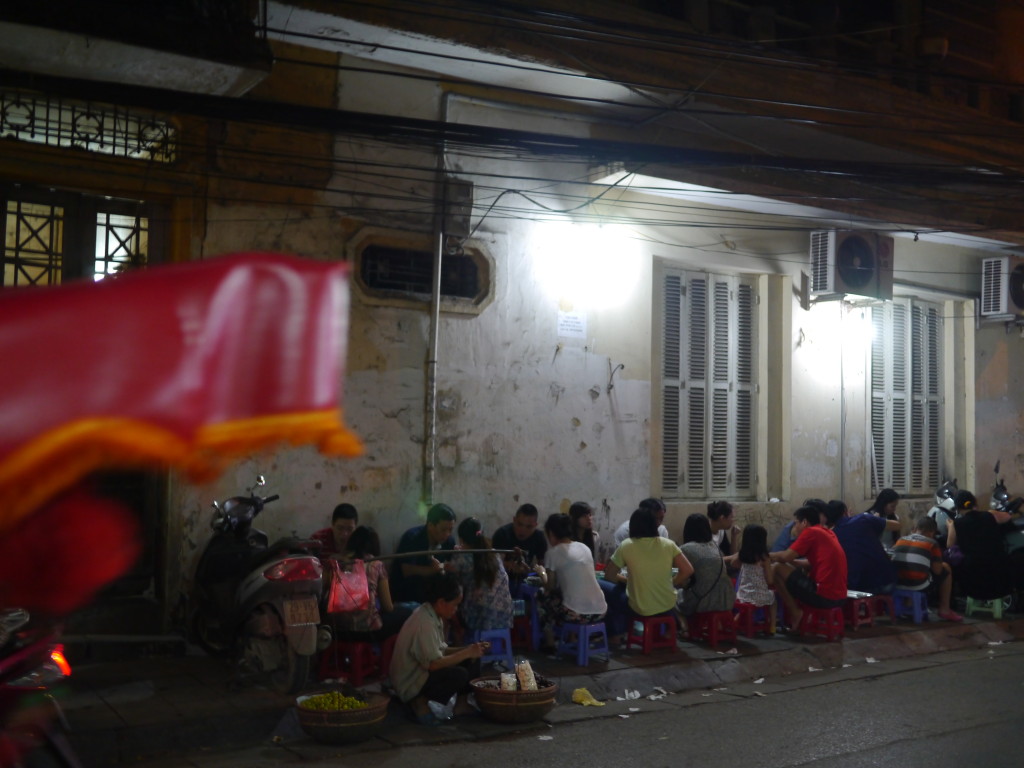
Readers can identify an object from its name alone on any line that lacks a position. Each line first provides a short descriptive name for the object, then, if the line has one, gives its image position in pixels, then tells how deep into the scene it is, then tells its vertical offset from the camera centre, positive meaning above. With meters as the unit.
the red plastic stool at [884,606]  11.06 -1.70
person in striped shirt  11.06 -1.23
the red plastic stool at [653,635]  9.03 -1.69
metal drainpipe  9.82 +0.75
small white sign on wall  10.86 +1.28
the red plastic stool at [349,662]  7.73 -1.68
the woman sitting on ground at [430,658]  6.98 -1.47
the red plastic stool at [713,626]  9.46 -1.68
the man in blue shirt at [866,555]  10.82 -1.12
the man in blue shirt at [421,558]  8.41 -0.94
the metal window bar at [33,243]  8.12 +1.54
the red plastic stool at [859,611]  10.46 -1.68
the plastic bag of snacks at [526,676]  7.09 -1.61
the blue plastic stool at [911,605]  11.04 -1.69
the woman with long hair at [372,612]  7.66 -1.29
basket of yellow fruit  6.44 -1.75
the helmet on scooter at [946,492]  13.91 -0.56
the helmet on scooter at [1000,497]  14.15 -0.63
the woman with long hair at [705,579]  9.44 -1.22
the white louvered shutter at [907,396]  14.29 +0.78
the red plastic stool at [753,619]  9.90 -1.69
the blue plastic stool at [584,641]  8.57 -1.68
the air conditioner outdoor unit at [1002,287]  14.52 +2.35
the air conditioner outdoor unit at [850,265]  12.42 +2.27
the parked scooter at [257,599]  7.11 -1.15
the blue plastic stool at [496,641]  8.13 -1.59
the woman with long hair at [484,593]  8.09 -1.19
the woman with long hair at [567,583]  8.60 -1.16
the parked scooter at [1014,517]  11.87 -0.77
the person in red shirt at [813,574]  10.01 -1.23
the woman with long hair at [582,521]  9.76 -0.73
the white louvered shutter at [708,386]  12.37 +0.76
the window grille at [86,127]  7.88 +2.49
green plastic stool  11.55 -1.77
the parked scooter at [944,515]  12.62 -0.79
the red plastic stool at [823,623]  9.96 -1.70
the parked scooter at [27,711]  3.56 -1.02
